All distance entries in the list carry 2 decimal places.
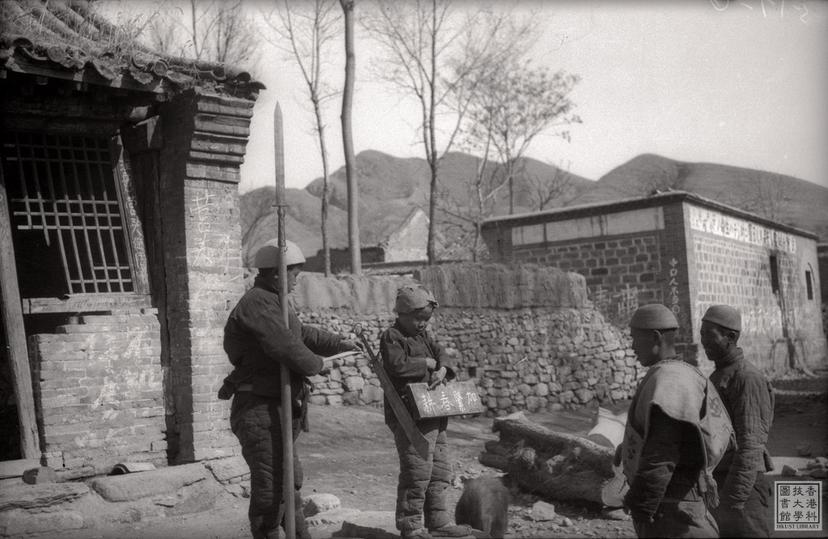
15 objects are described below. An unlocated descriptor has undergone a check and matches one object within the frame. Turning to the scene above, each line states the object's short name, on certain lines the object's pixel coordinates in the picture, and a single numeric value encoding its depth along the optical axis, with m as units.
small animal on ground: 5.57
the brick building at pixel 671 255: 18.17
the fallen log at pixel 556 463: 7.06
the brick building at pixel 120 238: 6.21
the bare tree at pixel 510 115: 27.09
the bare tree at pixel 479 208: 23.66
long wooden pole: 4.32
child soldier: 5.04
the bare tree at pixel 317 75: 21.86
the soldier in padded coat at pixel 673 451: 3.17
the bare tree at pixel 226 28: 20.39
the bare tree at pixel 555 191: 34.36
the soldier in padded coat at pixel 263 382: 4.41
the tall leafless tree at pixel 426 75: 22.53
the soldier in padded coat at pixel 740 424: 4.17
